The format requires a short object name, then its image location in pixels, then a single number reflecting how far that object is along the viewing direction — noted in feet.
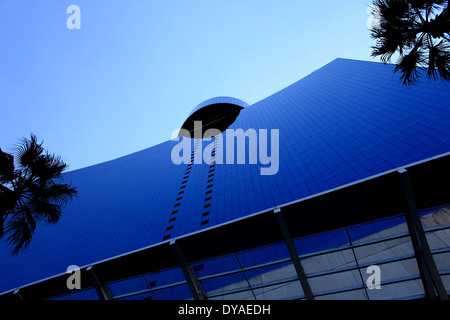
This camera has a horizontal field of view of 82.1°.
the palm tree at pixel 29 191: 30.22
